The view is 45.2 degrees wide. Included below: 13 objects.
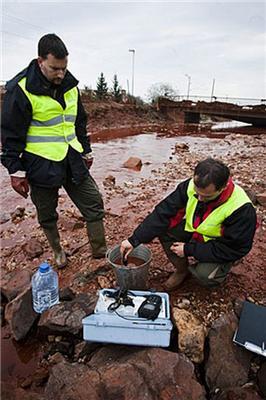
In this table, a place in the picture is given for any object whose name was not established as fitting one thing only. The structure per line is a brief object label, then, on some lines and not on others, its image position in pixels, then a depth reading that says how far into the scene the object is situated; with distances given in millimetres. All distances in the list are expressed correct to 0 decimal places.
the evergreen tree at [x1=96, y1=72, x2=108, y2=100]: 37762
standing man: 2436
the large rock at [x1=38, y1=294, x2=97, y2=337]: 2336
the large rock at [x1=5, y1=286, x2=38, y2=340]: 2486
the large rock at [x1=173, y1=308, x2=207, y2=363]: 2139
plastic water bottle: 2492
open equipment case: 1984
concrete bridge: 21797
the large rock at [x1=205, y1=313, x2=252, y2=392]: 2084
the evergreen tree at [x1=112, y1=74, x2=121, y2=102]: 26034
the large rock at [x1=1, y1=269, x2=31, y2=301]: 2922
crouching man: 2193
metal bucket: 2455
